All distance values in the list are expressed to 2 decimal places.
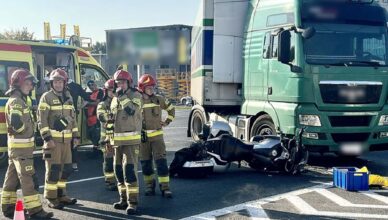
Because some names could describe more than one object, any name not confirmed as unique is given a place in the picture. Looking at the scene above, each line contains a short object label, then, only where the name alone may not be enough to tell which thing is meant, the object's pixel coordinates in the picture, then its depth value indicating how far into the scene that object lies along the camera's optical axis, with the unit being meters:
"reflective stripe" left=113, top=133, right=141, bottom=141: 6.22
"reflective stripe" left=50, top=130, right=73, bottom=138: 6.32
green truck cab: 8.47
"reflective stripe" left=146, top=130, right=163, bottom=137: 6.92
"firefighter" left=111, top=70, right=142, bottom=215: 6.15
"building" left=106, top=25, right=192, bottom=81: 24.80
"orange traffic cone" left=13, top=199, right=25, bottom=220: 4.45
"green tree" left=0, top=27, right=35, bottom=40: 41.29
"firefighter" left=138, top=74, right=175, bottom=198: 6.87
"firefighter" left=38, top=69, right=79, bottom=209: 6.24
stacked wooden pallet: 36.41
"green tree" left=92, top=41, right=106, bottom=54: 58.28
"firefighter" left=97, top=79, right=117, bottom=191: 6.53
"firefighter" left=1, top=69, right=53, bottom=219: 5.81
